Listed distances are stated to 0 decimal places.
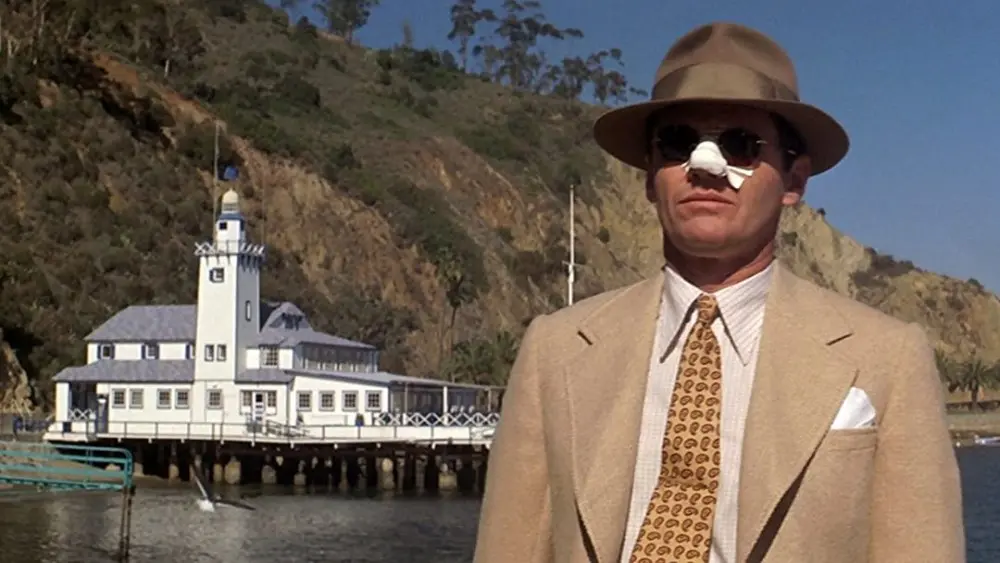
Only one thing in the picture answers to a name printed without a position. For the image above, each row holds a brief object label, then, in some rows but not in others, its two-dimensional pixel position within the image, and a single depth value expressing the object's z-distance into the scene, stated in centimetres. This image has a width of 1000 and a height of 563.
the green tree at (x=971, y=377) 12025
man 286
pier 4756
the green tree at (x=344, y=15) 13875
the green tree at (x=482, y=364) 6544
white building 5012
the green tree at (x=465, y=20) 14750
